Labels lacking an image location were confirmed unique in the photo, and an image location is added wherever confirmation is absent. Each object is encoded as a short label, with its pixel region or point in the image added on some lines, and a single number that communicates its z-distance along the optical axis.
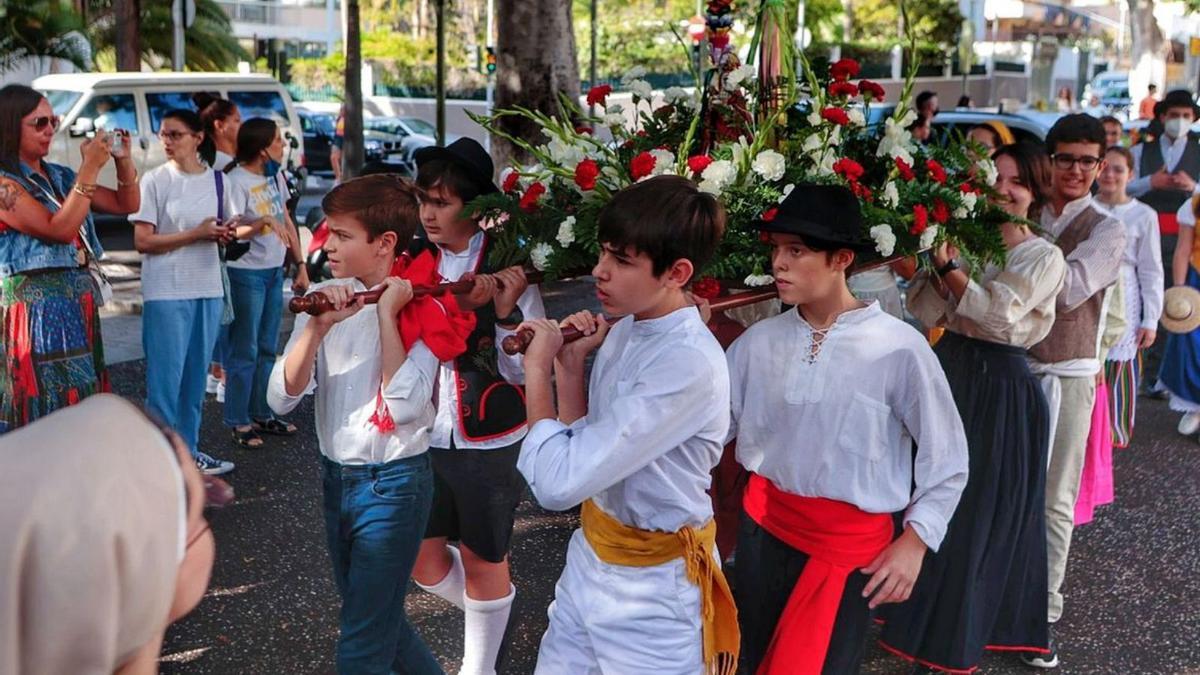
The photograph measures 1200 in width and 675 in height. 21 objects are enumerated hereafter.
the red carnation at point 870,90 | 4.12
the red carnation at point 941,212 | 3.80
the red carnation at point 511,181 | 3.89
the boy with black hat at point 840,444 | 3.08
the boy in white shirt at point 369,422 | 3.14
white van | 15.61
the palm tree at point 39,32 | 21.69
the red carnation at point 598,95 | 4.21
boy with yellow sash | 2.64
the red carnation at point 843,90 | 4.07
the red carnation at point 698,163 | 3.66
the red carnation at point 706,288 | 3.55
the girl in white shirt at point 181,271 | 5.88
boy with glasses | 4.42
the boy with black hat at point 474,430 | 3.84
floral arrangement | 3.64
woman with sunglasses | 4.42
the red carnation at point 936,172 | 3.91
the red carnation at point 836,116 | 3.80
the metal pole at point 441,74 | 20.45
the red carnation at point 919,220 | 3.63
